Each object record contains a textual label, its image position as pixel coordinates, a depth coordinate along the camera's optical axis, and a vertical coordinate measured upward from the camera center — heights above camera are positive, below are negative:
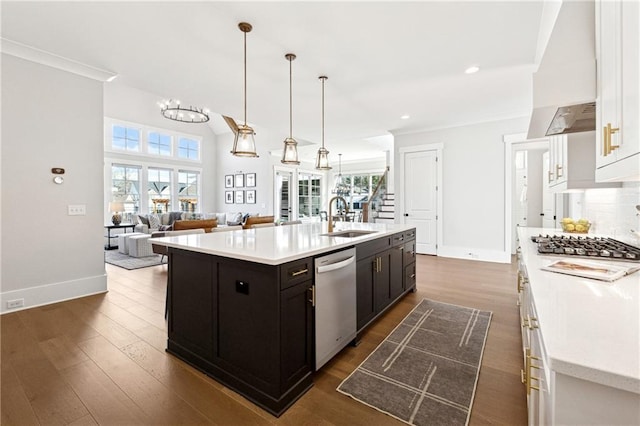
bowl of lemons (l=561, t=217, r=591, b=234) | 2.51 -0.12
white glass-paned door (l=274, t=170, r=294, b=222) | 9.41 +0.59
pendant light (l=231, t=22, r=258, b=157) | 2.58 +0.65
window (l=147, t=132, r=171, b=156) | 8.66 +2.13
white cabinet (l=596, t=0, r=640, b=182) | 0.98 +0.50
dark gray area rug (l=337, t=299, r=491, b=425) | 1.62 -1.11
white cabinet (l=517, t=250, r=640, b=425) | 0.57 -0.41
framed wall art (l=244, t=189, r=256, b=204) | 9.40 +0.53
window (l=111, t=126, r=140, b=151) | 7.89 +2.10
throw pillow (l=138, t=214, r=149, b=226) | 7.29 -0.22
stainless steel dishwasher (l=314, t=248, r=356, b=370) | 1.88 -0.66
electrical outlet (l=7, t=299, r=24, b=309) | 3.01 -1.00
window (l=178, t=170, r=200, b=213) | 9.42 +0.75
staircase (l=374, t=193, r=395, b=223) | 8.35 +0.03
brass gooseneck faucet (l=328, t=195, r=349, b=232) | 2.87 -0.14
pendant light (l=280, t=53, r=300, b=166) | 3.12 +0.68
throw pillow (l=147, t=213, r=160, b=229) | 7.26 -0.25
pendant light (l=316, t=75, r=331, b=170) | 3.58 +0.68
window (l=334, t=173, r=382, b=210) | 12.10 +1.12
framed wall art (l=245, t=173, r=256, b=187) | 9.37 +1.07
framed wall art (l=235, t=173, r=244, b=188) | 9.66 +1.07
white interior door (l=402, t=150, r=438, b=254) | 6.05 +0.36
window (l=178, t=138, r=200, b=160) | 9.45 +2.16
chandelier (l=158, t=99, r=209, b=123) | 6.25 +2.41
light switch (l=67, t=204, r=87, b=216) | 3.43 +0.02
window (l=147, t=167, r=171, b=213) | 8.70 +0.71
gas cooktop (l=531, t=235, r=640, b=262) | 1.50 -0.21
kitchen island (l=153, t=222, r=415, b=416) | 1.61 -0.62
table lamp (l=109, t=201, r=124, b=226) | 7.14 +0.06
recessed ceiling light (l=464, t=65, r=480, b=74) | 3.31 +1.71
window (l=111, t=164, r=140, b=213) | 7.87 +0.76
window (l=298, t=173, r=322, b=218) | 10.69 +0.66
